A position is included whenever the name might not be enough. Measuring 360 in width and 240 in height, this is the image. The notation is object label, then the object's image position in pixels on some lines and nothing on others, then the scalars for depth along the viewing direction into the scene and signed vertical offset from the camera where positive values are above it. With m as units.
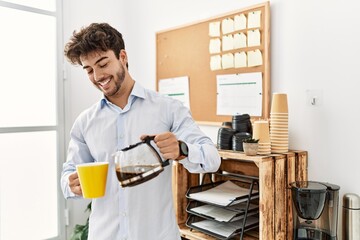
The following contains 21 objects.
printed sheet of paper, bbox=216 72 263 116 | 1.81 +0.13
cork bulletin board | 1.77 +0.38
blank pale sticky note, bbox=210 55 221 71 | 2.00 +0.34
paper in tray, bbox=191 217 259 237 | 1.57 -0.58
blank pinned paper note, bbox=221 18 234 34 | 1.92 +0.55
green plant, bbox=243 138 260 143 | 1.49 -0.12
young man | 1.17 -0.07
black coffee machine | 1.35 -0.42
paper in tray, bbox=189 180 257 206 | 1.57 -0.42
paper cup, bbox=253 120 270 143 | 1.54 -0.08
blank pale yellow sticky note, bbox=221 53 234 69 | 1.92 +0.34
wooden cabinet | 1.43 -0.35
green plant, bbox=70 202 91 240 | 2.19 -0.83
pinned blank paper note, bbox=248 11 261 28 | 1.77 +0.54
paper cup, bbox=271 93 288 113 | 1.58 +0.06
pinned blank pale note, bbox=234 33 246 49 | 1.86 +0.44
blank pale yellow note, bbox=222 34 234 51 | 1.92 +0.45
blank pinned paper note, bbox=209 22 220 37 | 2.00 +0.55
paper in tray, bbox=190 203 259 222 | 1.57 -0.51
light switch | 1.57 +0.09
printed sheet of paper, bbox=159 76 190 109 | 2.25 +0.20
